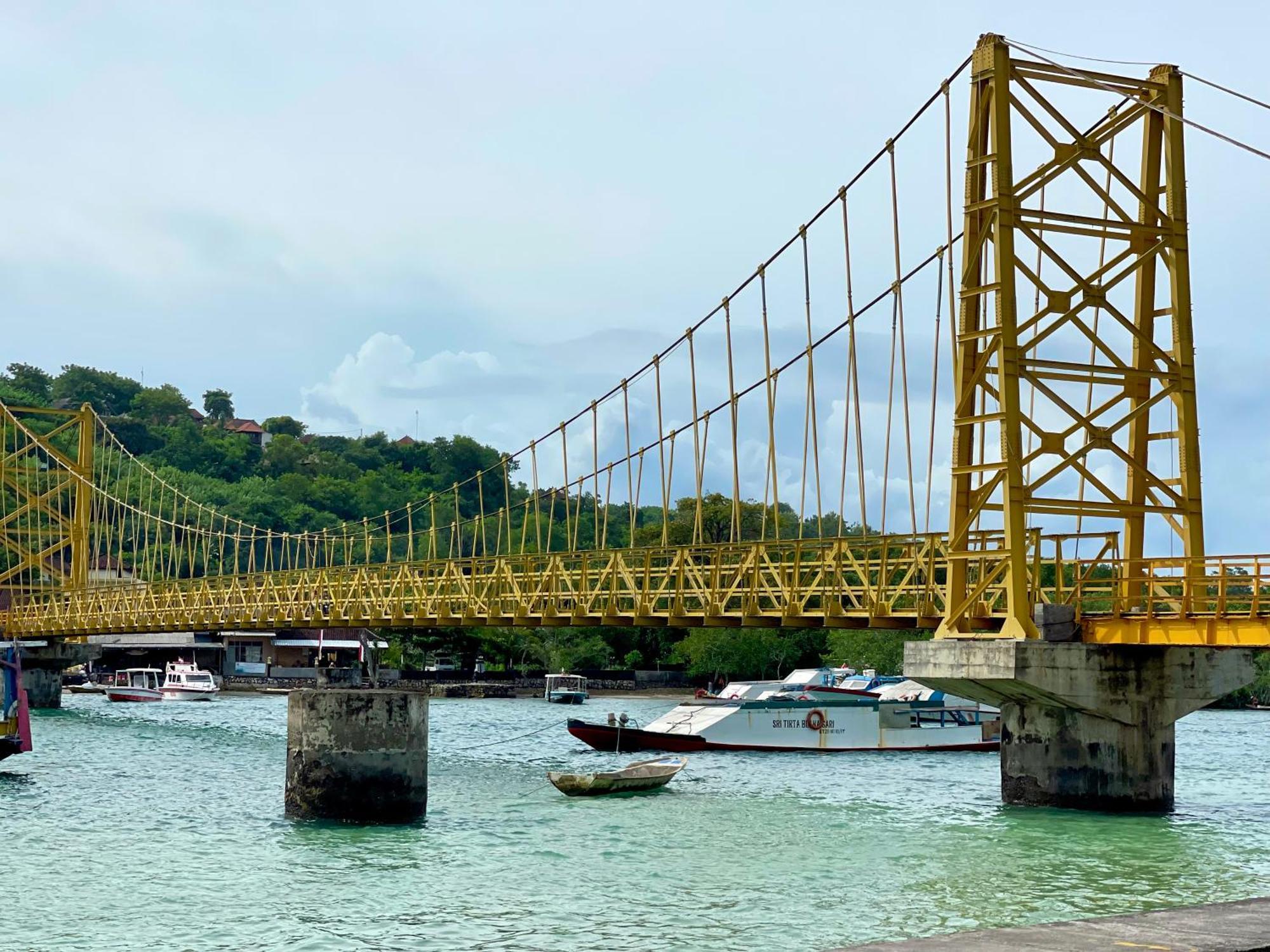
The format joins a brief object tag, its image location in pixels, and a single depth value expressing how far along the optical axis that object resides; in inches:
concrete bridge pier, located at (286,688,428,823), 1386.6
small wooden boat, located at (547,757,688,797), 1742.1
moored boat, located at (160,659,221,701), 4584.2
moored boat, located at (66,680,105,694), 5068.9
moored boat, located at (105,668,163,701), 4490.7
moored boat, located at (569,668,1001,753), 2576.3
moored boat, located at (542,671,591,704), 4655.5
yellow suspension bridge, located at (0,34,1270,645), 1422.2
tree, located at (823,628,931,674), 5255.9
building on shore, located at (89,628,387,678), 5925.2
